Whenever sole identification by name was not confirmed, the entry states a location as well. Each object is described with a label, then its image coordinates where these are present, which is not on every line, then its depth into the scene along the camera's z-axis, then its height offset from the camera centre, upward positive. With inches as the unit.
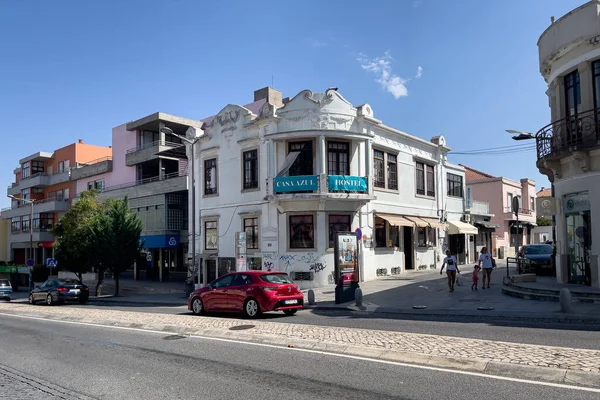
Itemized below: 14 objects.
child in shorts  735.7 -66.2
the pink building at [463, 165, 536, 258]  1760.6 +101.7
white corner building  970.7 +97.9
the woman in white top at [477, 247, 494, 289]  756.6 -46.8
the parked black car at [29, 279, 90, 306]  1025.7 -108.4
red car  580.1 -69.7
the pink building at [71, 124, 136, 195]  1621.6 +246.0
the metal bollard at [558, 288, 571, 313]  501.7 -70.2
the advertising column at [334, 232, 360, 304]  693.9 -45.2
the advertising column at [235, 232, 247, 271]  896.3 -23.5
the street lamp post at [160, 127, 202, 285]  1082.3 +81.1
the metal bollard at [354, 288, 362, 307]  651.5 -82.5
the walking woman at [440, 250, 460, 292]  745.6 -55.7
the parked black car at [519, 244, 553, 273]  861.2 -43.5
